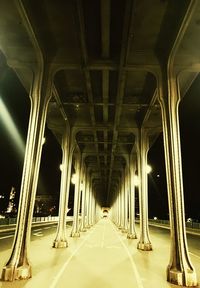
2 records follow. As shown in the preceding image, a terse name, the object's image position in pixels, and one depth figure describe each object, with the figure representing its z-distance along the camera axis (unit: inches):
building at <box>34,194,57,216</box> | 4874.5
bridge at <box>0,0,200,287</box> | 309.1
